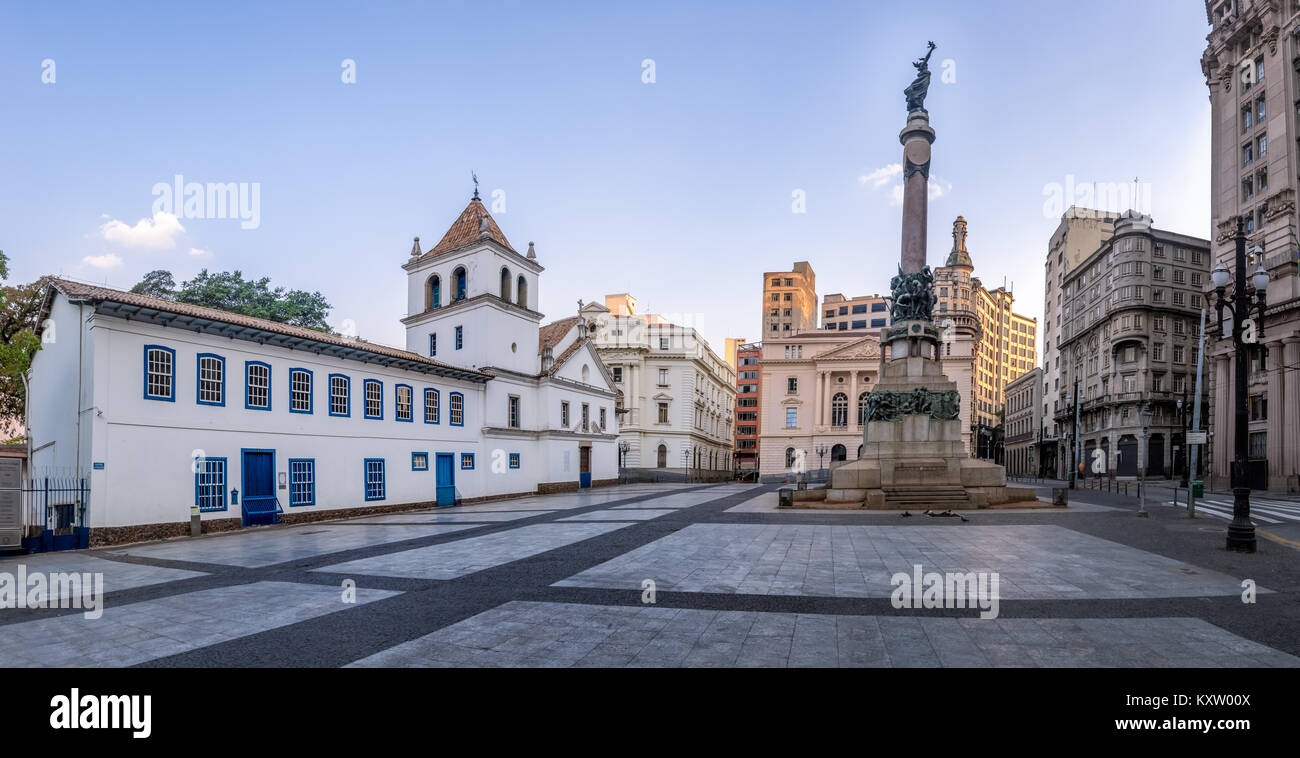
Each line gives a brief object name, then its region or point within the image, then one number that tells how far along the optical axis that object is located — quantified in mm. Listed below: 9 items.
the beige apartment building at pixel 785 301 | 117375
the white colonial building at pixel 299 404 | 18078
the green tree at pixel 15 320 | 32562
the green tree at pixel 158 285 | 41812
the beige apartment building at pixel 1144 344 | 64438
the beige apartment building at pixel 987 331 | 115625
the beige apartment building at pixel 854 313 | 117875
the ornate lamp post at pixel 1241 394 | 12914
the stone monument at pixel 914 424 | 24125
